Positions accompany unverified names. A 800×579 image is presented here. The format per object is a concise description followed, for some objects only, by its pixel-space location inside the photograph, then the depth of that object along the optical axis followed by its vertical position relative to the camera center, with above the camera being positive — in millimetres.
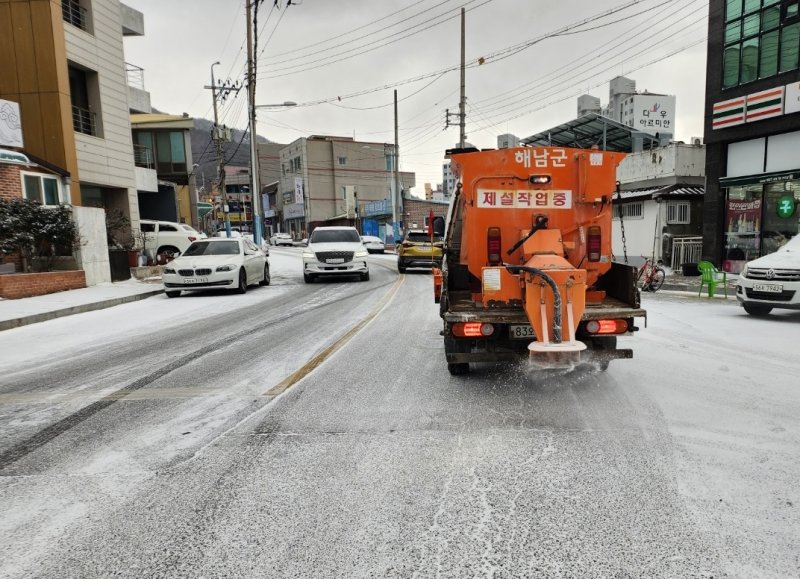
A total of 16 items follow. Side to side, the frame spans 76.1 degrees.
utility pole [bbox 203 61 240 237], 29875 +5198
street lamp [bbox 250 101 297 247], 26547 +2628
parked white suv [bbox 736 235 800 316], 8805 -1044
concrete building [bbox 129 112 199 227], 31578 +5055
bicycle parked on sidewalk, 14164 -1449
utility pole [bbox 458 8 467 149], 27867 +6413
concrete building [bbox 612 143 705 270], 21031 +871
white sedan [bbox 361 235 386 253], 40438 -1185
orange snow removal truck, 4879 -218
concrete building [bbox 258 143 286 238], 80375 +8703
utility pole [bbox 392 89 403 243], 39344 +2476
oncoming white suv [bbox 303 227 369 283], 17250 -959
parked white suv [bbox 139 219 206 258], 23844 -161
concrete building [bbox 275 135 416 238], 65250 +7160
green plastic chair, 12352 -1258
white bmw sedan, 13914 -967
